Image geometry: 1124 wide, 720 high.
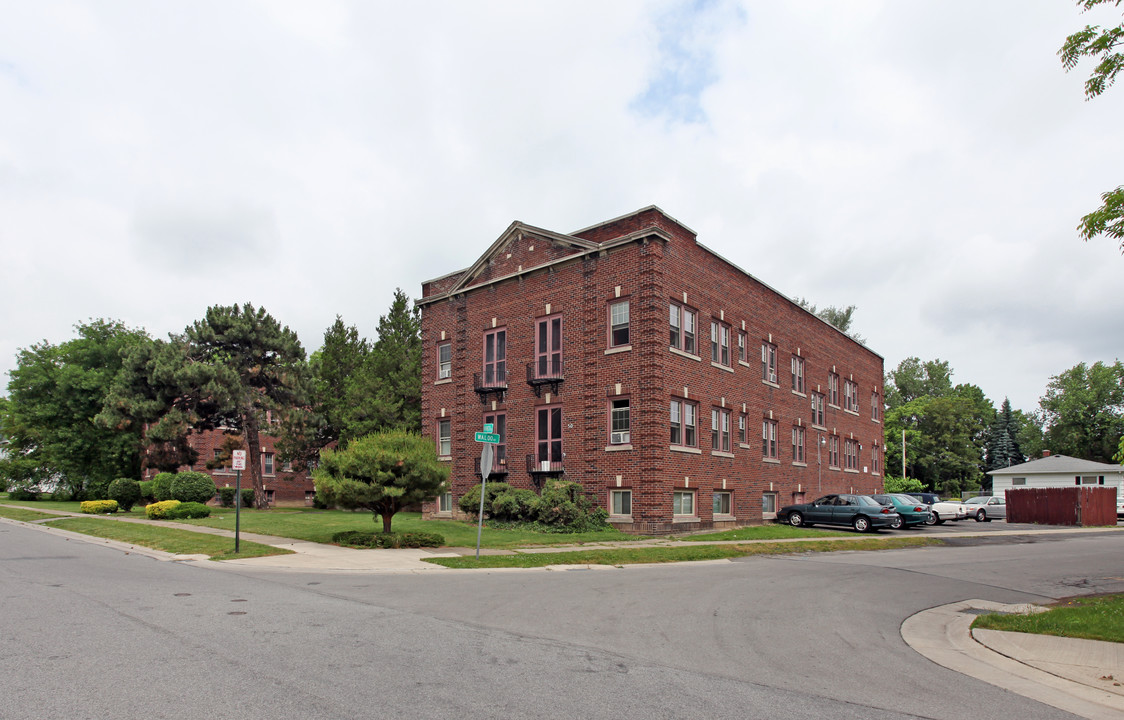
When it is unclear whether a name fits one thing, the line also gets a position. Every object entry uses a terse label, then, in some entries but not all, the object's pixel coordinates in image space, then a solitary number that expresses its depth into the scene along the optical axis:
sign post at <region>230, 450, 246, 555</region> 18.58
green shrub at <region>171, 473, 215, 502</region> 33.84
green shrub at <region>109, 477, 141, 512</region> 34.95
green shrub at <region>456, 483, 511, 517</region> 27.75
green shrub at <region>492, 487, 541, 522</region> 25.97
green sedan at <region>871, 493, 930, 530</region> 31.70
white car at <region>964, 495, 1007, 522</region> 43.16
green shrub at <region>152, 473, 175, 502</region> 34.50
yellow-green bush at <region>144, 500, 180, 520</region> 30.23
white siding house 55.25
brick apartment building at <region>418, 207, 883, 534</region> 25.88
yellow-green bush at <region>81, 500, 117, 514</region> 34.75
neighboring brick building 52.44
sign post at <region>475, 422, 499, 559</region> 17.39
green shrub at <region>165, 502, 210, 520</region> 30.16
